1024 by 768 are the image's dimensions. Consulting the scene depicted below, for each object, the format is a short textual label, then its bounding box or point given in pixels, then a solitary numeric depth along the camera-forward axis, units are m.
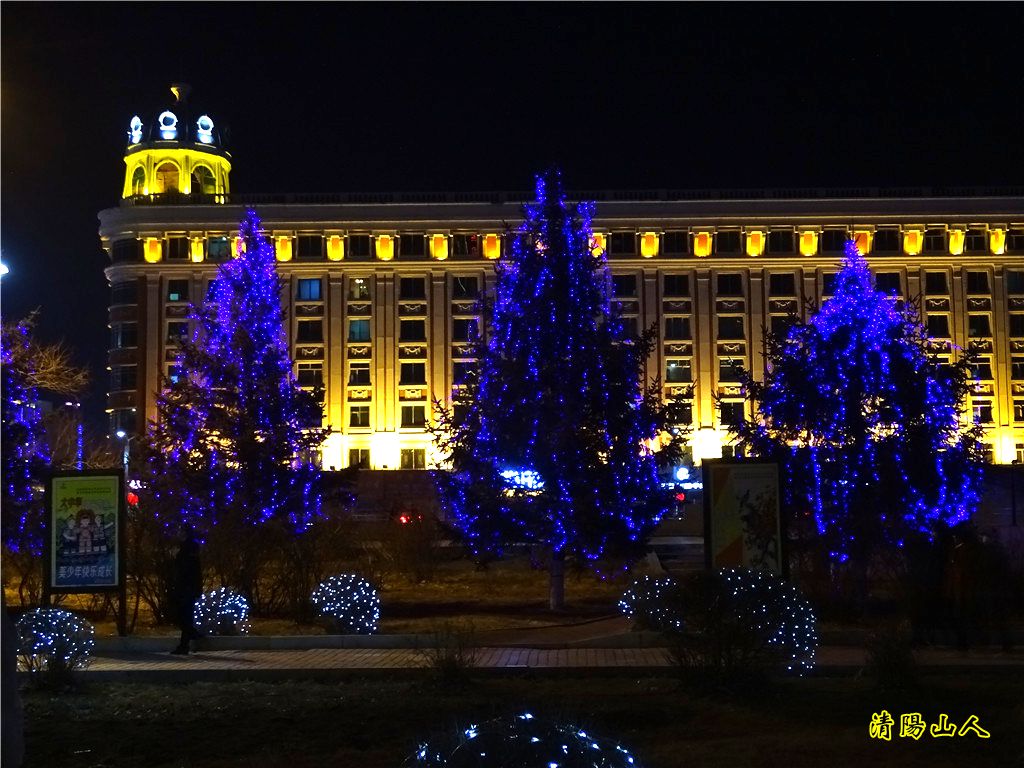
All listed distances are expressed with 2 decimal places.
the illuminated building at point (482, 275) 81.62
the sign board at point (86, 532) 18.61
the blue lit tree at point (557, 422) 25.69
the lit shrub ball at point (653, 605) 12.59
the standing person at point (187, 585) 17.25
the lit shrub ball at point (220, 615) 18.50
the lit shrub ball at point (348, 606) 18.95
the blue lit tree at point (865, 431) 23.14
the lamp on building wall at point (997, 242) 81.94
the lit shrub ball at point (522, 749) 6.49
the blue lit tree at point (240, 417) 31.08
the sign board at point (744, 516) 18.12
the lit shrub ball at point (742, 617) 12.22
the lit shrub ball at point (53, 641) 14.24
